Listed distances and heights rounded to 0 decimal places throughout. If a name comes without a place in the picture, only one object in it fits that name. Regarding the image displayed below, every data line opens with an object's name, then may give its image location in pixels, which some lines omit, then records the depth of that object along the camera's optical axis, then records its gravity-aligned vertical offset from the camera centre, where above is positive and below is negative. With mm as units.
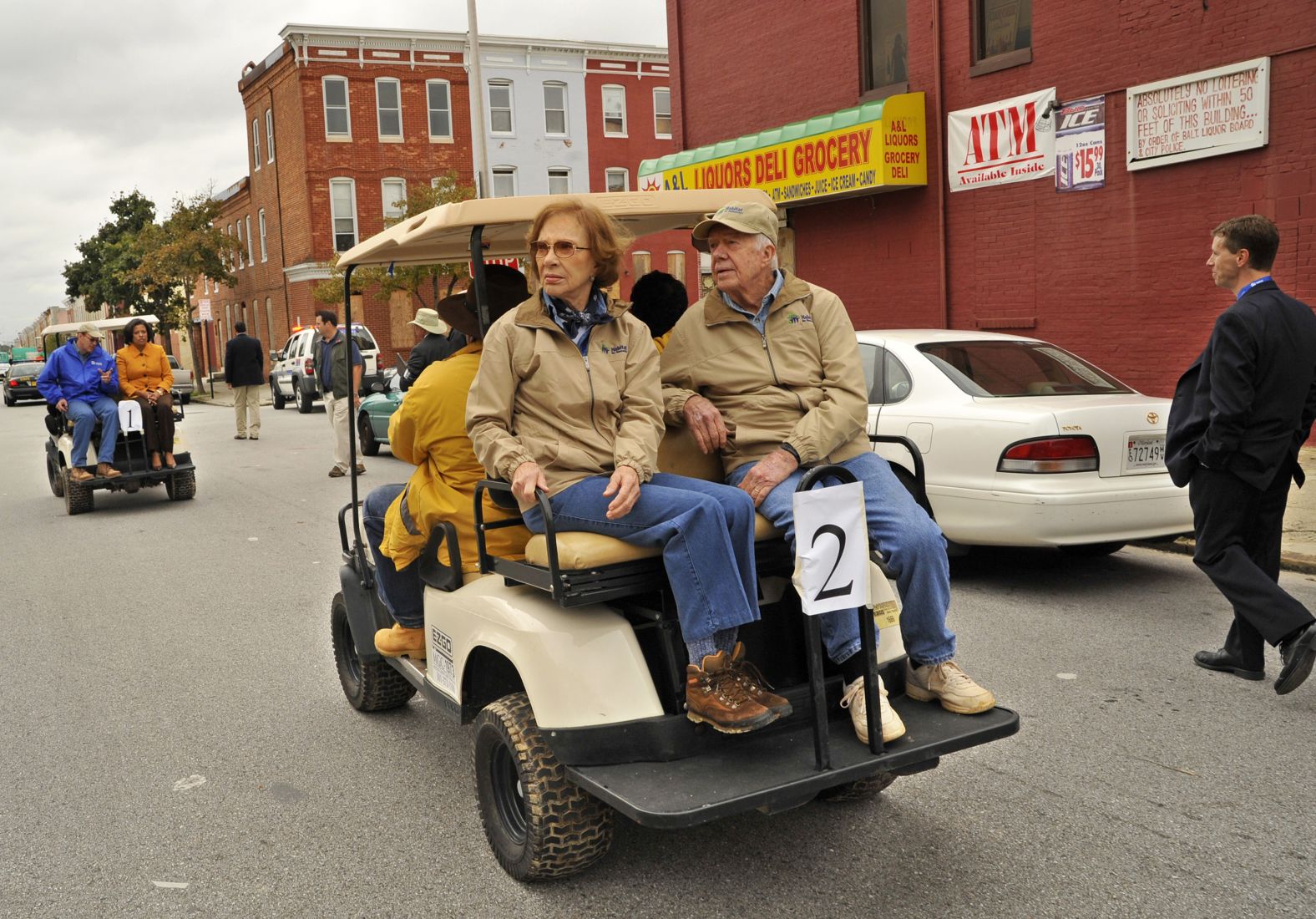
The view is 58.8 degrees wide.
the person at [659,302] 4828 +152
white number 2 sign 3186 -596
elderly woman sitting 3385 -309
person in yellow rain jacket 4191 -448
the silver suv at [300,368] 26516 -335
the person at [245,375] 20250 -314
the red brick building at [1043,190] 11805 +1571
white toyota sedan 6832 -797
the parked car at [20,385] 39219 -618
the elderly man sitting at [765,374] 3982 -143
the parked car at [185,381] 33281 -617
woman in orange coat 12688 -255
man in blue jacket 12148 -260
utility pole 22984 +4670
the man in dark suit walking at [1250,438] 5062 -545
